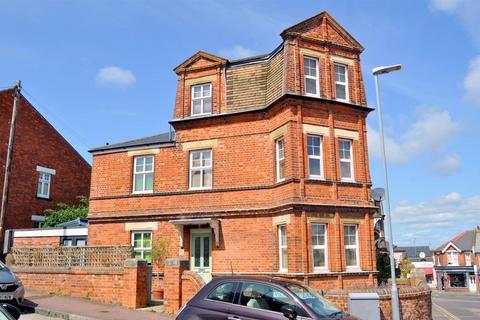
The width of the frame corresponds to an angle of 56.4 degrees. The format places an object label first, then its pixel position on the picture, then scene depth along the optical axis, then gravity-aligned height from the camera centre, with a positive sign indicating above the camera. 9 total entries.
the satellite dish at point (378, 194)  16.09 +2.27
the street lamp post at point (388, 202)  12.13 +1.57
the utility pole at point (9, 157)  21.67 +5.05
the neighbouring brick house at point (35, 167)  26.77 +5.89
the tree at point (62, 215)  27.52 +2.72
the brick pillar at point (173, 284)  13.35 -0.75
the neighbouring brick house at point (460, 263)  65.31 -0.89
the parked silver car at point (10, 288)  12.71 -0.79
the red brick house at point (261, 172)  16.72 +3.56
